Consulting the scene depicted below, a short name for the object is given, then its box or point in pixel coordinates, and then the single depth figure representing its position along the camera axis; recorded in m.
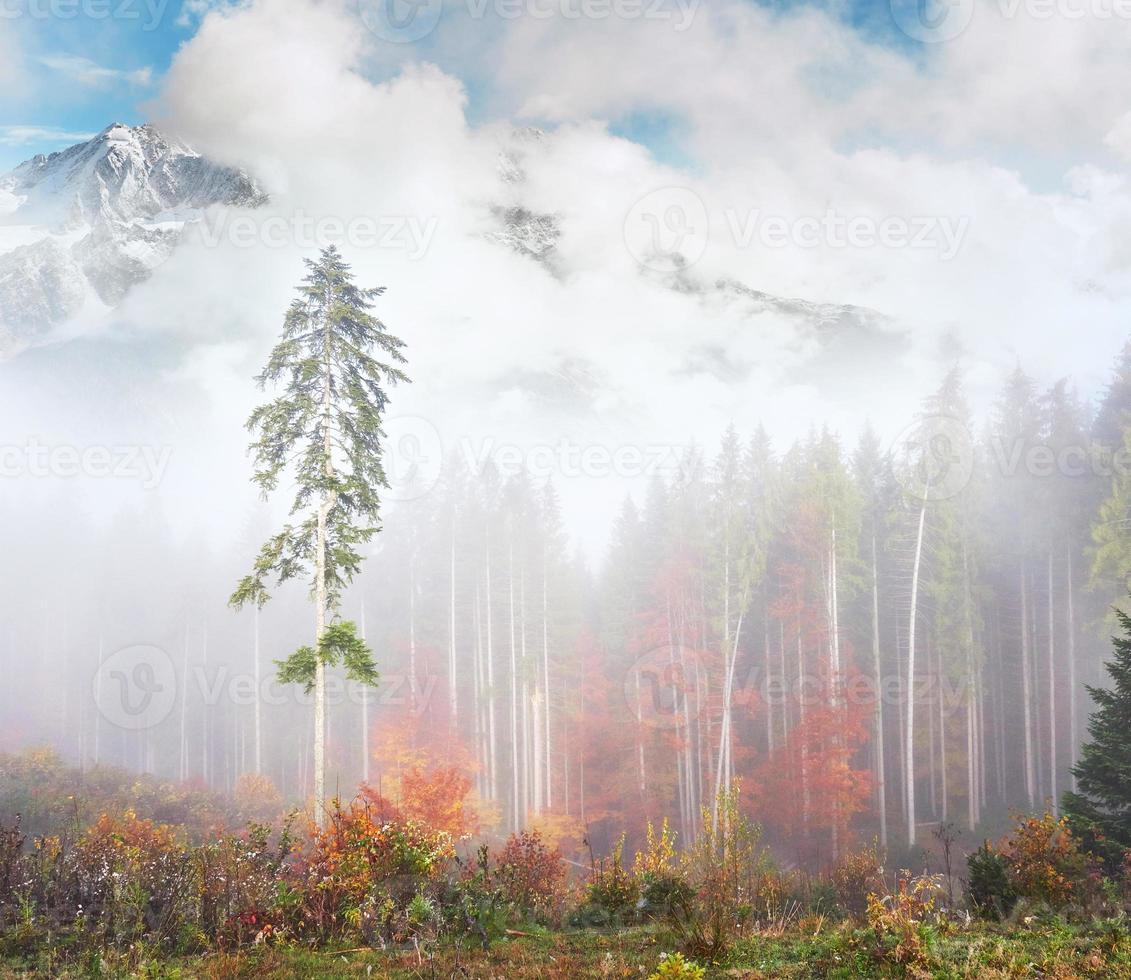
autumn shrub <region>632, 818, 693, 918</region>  9.13
